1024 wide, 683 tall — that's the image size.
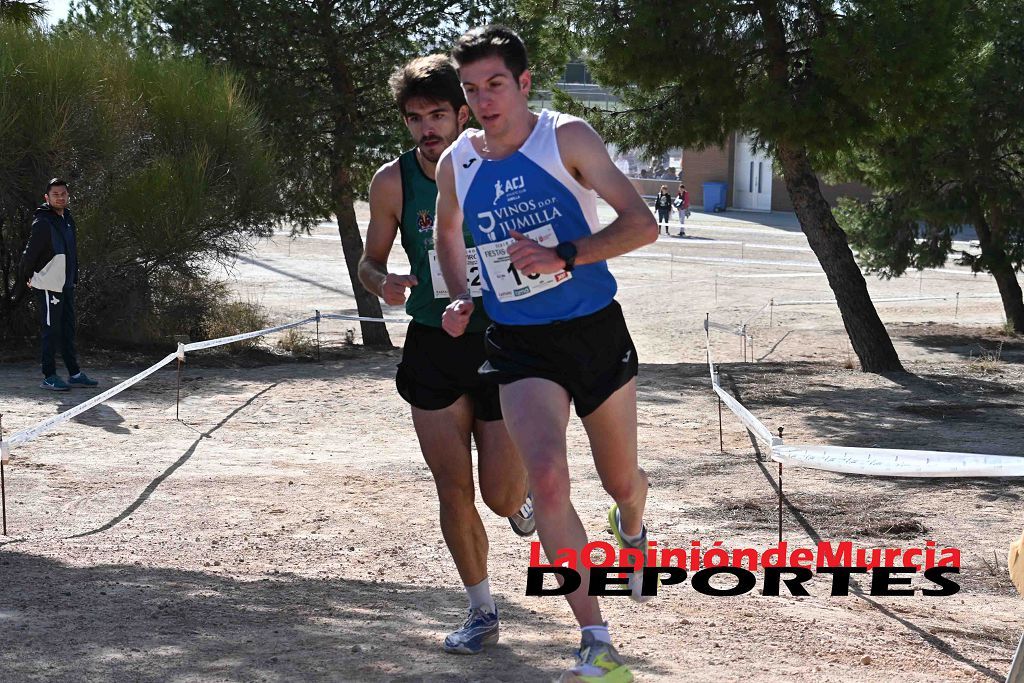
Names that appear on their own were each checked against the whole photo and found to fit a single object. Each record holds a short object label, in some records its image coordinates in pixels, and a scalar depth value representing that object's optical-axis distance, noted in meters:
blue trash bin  55.53
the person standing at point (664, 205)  43.59
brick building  55.09
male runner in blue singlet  3.90
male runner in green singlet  4.50
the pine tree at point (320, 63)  17.09
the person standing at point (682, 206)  43.91
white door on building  55.66
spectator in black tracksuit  11.77
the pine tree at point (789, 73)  12.71
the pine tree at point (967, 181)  18.41
